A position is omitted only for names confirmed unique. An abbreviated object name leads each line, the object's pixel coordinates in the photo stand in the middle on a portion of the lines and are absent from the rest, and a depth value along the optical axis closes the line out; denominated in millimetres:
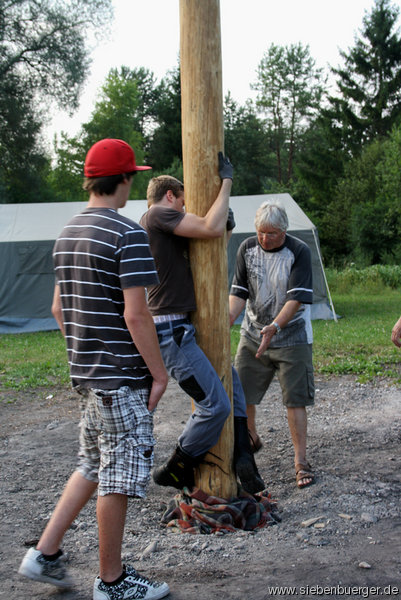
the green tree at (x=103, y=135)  42906
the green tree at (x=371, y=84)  41406
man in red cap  2746
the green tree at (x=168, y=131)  45531
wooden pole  3629
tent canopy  14938
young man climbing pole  3547
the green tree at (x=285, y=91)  52719
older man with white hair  4402
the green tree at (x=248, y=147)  50094
